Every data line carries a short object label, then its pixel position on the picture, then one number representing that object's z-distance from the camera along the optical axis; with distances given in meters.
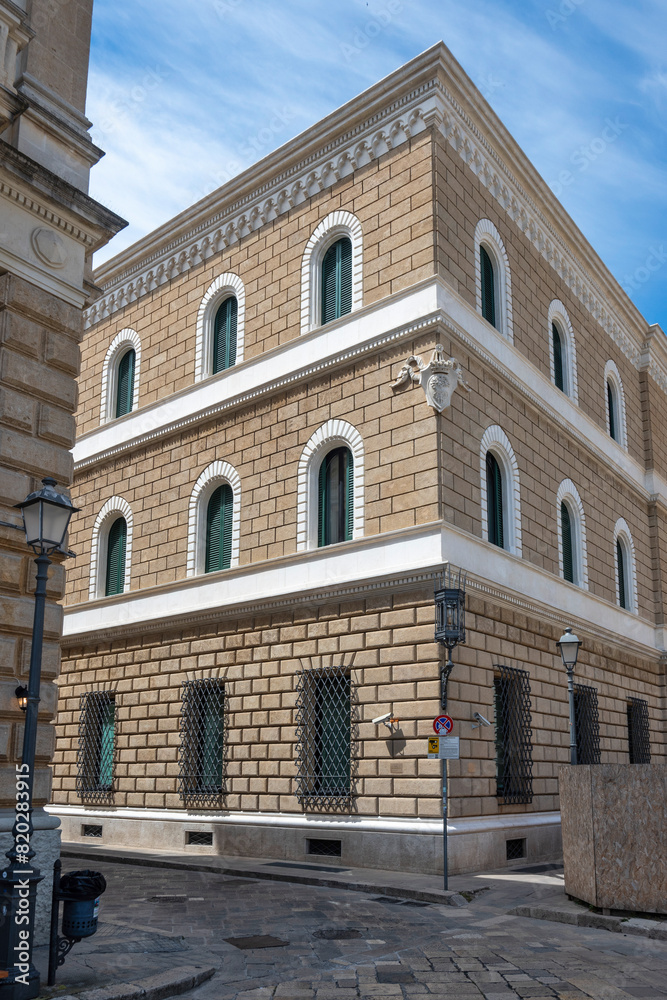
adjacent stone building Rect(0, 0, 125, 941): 9.38
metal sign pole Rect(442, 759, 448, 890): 13.07
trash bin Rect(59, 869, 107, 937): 7.81
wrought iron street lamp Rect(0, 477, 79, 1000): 7.22
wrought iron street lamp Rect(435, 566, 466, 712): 14.59
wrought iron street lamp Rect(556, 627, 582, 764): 15.75
